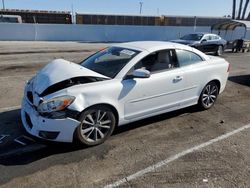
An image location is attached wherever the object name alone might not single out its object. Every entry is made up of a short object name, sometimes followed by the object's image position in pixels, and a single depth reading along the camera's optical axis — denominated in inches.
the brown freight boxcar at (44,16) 1034.5
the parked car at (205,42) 470.6
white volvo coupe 108.0
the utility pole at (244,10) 1546.9
